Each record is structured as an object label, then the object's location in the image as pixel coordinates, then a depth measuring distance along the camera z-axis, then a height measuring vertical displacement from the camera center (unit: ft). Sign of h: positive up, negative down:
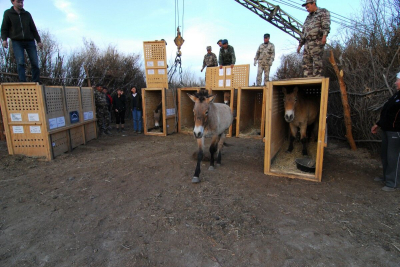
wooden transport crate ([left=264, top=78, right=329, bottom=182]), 13.39 -2.66
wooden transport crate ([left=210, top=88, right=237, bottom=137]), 28.22 -0.35
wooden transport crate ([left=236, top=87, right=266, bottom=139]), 27.92 -1.90
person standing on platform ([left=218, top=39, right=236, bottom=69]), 30.99 +6.27
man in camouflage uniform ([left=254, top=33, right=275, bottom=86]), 29.12 +5.71
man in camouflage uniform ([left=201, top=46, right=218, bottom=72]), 33.99 +6.19
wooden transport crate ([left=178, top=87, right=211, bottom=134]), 31.14 -1.71
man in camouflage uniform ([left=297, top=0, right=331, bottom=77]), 16.97 +5.05
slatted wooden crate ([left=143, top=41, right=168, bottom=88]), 27.63 +4.70
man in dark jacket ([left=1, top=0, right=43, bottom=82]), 16.81 +5.32
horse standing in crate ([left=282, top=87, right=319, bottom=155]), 15.97 -0.90
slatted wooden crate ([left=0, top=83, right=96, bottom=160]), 17.51 -1.37
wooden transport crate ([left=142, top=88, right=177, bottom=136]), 29.17 -1.24
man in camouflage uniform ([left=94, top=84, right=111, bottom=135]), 29.30 -1.35
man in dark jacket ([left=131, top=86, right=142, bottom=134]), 30.83 -1.35
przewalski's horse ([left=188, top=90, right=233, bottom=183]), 13.66 -1.50
